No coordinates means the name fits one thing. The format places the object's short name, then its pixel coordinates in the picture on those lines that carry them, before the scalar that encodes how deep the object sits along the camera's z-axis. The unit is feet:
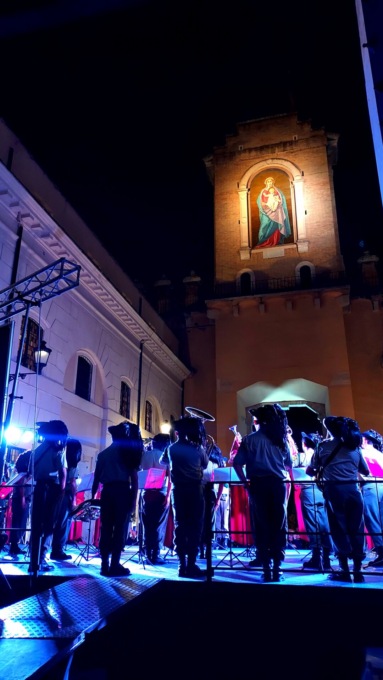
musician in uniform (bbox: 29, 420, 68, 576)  24.09
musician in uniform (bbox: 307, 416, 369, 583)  21.09
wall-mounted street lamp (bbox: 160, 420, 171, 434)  79.87
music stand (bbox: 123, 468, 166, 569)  28.02
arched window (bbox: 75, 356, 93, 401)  55.14
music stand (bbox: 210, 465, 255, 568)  34.47
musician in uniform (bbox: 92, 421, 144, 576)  22.09
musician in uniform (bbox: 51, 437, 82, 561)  28.43
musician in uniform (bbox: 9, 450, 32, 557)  30.01
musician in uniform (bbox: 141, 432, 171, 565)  27.86
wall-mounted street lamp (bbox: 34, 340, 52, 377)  42.91
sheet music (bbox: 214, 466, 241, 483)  35.06
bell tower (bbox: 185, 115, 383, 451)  74.79
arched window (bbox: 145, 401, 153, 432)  75.99
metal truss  31.96
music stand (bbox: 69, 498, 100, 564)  27.43
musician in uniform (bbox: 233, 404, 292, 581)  20.95
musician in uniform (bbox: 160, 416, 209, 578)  22.12
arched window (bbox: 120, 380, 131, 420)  66.64
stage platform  18.58
